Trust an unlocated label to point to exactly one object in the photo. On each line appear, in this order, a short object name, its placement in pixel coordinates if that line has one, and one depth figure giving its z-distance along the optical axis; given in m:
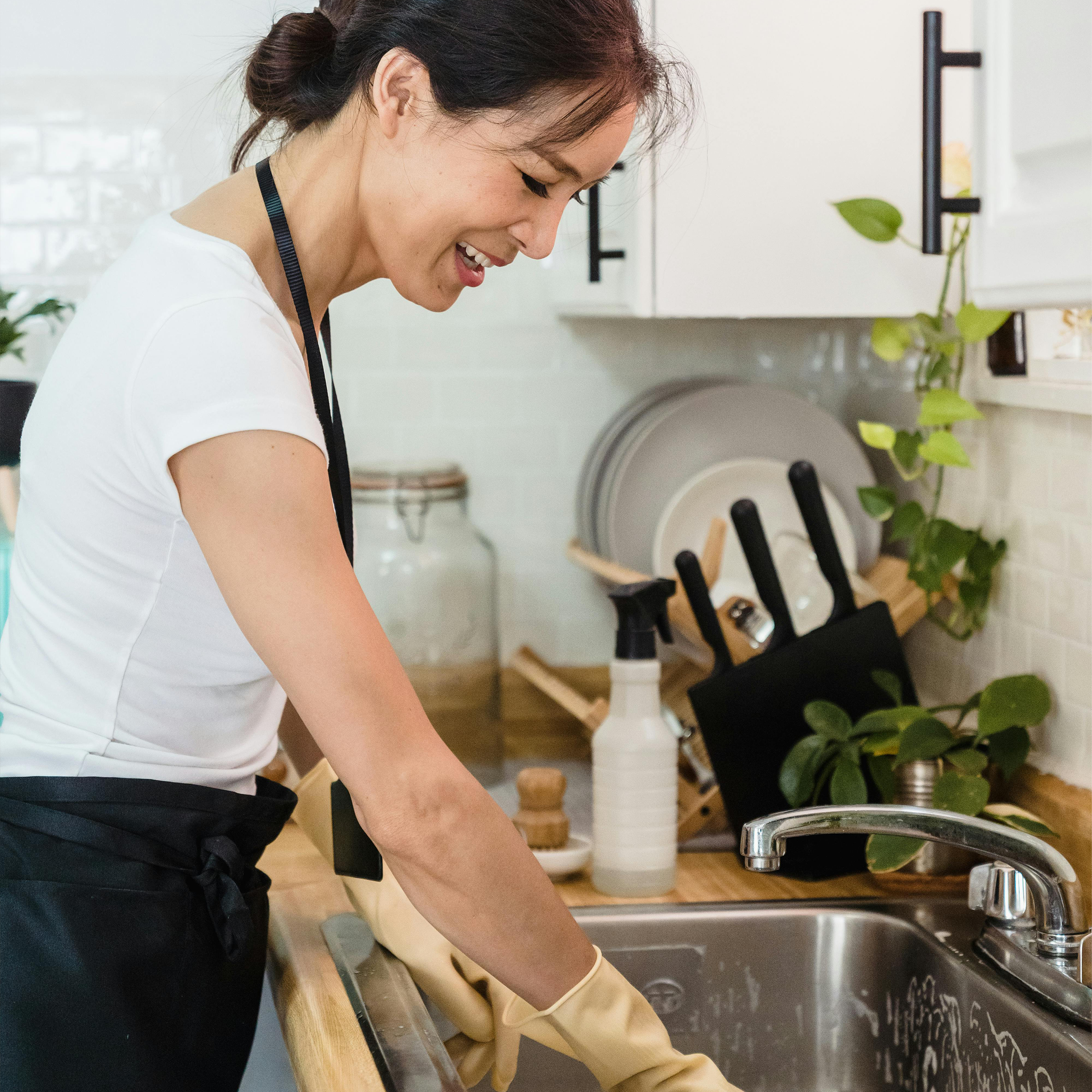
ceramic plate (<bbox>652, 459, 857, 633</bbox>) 1.54
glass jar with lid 1.61
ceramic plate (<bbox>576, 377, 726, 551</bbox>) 1.70
